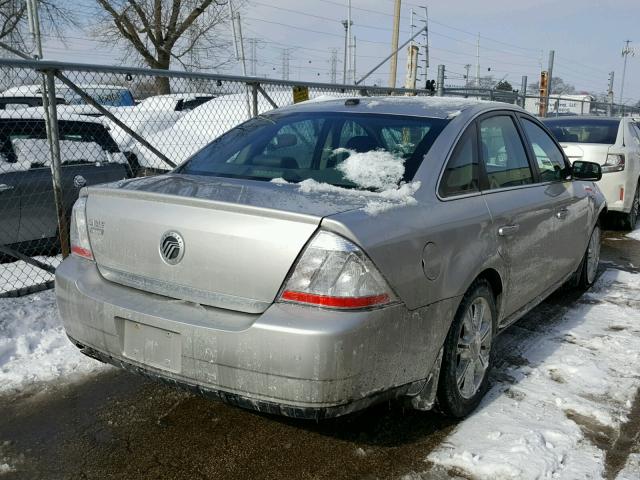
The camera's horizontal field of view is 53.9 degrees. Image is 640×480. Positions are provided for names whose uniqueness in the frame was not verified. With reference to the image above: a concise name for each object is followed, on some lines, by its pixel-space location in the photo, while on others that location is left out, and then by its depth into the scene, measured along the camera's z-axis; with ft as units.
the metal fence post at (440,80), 35.12
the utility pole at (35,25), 19.60
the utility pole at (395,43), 62.90
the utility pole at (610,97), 69.67
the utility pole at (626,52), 208.13
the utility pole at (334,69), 162.87
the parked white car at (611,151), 26.30
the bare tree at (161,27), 81.00
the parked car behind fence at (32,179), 18.15
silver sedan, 7.89
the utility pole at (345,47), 96.73
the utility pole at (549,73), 58.49
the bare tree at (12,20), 72.54
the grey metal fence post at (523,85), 52.28
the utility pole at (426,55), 67.72
